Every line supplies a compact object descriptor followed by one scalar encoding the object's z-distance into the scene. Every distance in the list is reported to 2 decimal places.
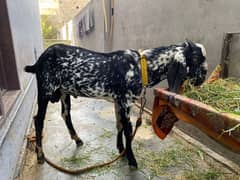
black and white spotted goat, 1.75
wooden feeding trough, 0.91
